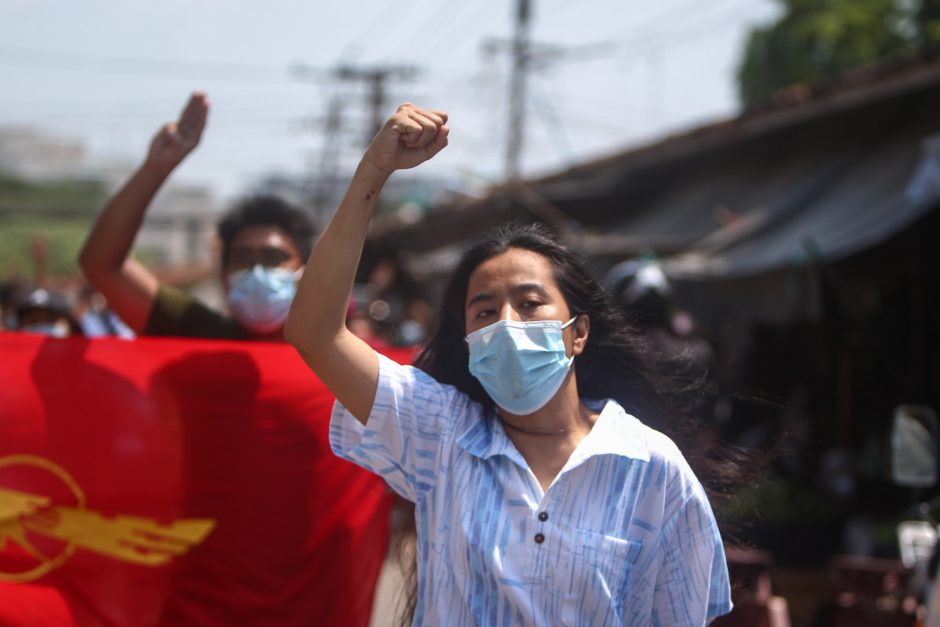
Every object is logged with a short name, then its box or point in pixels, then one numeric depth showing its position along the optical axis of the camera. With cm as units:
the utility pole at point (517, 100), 2425
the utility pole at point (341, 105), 2903
